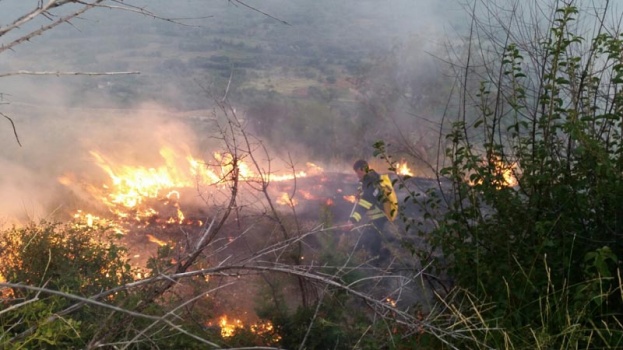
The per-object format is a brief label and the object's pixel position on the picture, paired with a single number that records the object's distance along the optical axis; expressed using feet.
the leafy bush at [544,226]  9.05
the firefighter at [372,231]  27.35
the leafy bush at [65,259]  15.67
